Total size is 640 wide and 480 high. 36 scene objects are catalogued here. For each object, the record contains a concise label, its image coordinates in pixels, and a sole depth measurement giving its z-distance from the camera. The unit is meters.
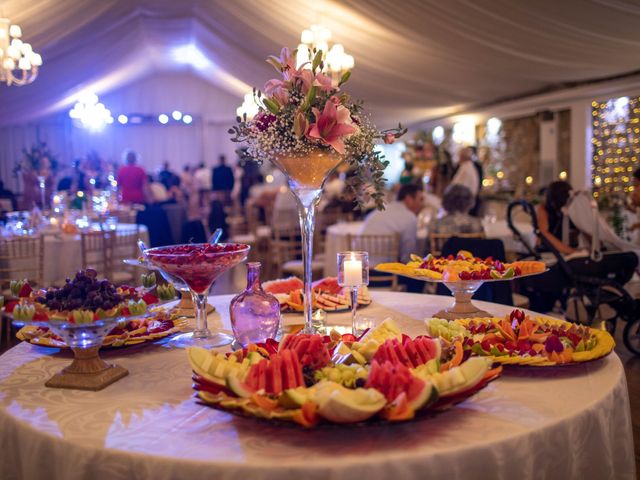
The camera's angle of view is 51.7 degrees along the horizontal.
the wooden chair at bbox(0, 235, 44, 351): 4.97
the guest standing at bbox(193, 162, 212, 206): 15.54
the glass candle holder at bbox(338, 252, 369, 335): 1.93
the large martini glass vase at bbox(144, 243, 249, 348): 1.73
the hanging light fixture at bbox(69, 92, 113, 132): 13.04
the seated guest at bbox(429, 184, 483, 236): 5.30
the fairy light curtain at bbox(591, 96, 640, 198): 8.16
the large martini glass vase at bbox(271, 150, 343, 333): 1.89
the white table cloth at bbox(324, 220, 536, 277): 5.81
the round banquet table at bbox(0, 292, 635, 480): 1.08
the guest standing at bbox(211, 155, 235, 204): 13.53
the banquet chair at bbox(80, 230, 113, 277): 5.36
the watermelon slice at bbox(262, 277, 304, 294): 2.50
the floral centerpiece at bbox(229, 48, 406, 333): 1.79
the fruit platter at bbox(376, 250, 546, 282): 2.02
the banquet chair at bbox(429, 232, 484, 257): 5.25
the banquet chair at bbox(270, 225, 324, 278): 6.81
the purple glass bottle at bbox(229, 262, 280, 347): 1.70
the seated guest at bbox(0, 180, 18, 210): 12.46
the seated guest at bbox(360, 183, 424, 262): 5.32
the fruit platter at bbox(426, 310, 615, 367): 1.47
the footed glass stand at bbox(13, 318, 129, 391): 1.39
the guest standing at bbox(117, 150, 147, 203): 9.77
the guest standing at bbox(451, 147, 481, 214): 8.74
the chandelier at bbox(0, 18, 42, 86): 5.98
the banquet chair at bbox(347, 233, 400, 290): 5.20
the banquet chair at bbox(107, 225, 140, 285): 5.69
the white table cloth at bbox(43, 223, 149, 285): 5.41
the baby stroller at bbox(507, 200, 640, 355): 4.22
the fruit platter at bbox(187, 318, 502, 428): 1.12
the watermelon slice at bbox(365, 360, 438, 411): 1.13
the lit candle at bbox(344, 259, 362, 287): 1.93
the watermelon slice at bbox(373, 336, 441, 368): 1.34
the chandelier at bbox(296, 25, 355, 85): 6.54
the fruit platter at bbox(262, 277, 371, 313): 2.27
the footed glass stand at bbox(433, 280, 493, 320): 2.05
